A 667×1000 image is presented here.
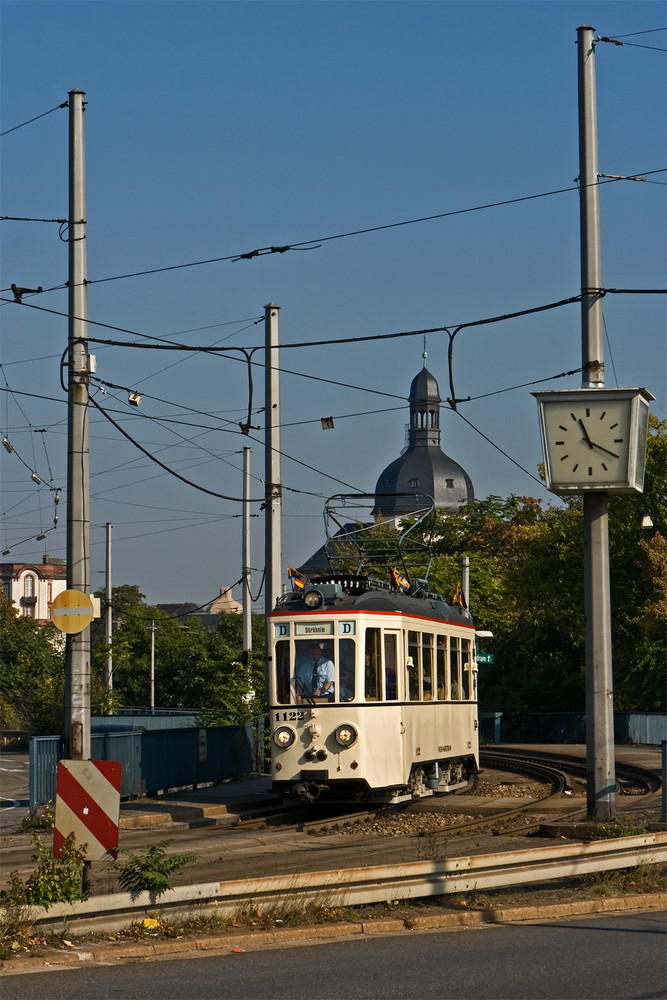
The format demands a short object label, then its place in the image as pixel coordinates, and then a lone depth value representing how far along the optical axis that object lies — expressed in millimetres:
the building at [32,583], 156125
